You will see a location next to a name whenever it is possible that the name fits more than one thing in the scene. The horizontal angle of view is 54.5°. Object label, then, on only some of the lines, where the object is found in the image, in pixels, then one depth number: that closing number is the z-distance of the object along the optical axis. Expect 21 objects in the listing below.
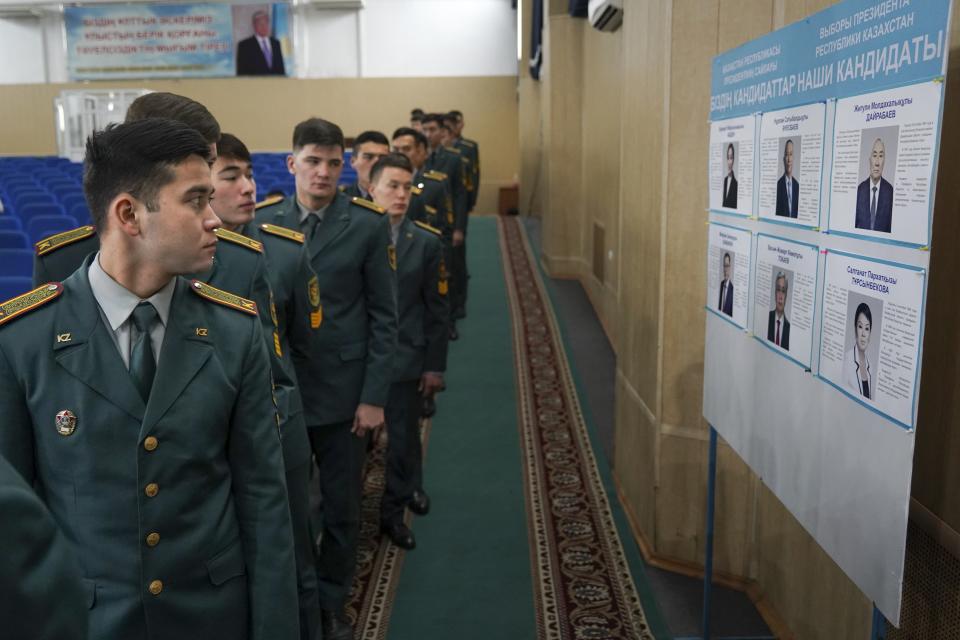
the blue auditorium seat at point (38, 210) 7.23
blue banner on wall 18.38
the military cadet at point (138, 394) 1.43
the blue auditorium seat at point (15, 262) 4.20
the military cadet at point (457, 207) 7.74
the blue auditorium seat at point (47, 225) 6.15
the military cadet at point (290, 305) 2.43
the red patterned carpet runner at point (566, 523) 3.18
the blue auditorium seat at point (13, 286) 3.22
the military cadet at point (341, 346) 3.04
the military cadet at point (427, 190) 6.18
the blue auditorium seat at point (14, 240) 5.30
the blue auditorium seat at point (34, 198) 8.20
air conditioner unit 5.70
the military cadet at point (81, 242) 2.11
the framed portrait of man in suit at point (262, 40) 18.22
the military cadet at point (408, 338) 3.79
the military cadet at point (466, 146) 9.96
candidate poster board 1.60
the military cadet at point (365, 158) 4.44
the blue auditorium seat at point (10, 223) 6.48
